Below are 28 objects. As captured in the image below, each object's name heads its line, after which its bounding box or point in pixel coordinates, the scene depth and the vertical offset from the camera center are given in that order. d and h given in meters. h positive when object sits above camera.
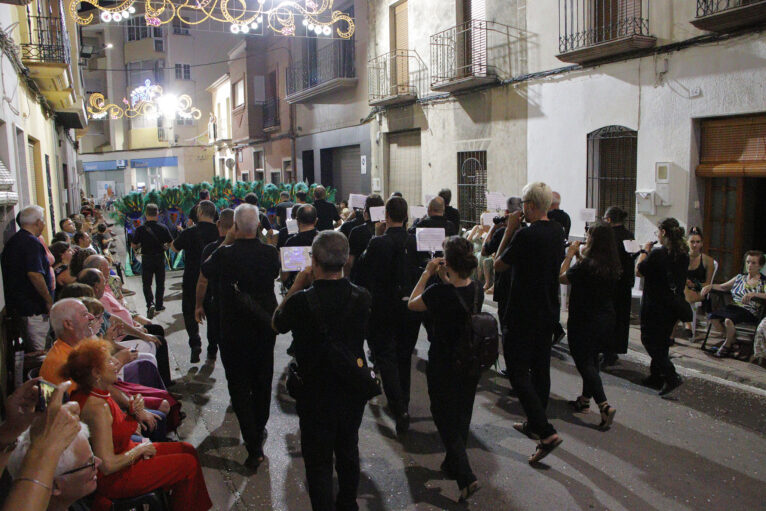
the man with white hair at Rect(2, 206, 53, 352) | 5.58 -0.74
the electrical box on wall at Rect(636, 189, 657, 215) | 9.15 -0.29
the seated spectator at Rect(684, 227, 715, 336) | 7.36 -1.08
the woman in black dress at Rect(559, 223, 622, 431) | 4.86 -0.98
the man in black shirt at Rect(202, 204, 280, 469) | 4.45 -0.94
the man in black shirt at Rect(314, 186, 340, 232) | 10.05 -0.31
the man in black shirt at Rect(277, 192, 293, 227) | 11.55 -0.36
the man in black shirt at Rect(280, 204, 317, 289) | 5.75 -0.35
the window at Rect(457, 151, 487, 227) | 13.62 +0.04
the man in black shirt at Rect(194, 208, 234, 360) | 5.41 -1.06
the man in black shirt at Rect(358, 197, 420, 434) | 5.05 -0.89
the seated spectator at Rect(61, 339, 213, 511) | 3.04 -1.31
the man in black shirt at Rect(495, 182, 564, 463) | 4.40 -0.83
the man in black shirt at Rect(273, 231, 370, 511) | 3.25 -0.88
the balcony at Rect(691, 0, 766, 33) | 7.32 +2.01
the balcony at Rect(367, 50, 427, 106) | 15.46 +2.94
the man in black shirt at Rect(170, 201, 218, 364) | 7.09 -0.58
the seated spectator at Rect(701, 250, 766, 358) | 6.83 -1.35
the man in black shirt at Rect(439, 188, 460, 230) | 8.23 -0.34
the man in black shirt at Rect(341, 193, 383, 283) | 6.25 -0.53
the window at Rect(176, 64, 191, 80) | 37.72 +7.54
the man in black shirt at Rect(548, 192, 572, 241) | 7.25 -0.36
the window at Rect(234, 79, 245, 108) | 28.55 +4.77
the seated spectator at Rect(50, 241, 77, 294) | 6.63 -0.64
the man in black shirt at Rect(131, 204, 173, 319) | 9.13 -0.76
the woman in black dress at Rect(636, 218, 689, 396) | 5.60 -1.00
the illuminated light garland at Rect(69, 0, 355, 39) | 9.77 +3.10
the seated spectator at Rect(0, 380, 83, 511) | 1.97 -0.81
